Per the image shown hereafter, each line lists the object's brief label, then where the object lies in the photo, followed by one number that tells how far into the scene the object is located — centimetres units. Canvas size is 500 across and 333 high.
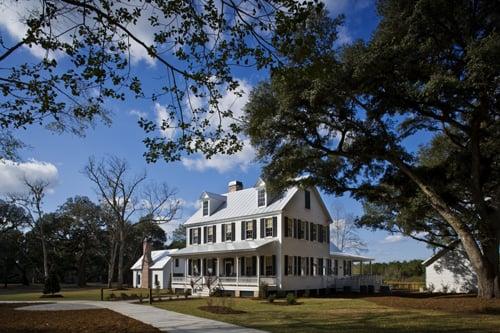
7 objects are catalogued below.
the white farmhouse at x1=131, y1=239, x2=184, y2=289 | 5100
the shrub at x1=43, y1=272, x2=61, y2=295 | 3359
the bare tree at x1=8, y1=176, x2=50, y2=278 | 4869
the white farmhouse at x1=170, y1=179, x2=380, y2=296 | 3183
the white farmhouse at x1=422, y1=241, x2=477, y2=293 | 3591
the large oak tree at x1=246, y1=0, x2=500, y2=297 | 1856
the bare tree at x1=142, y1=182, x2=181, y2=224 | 4606
